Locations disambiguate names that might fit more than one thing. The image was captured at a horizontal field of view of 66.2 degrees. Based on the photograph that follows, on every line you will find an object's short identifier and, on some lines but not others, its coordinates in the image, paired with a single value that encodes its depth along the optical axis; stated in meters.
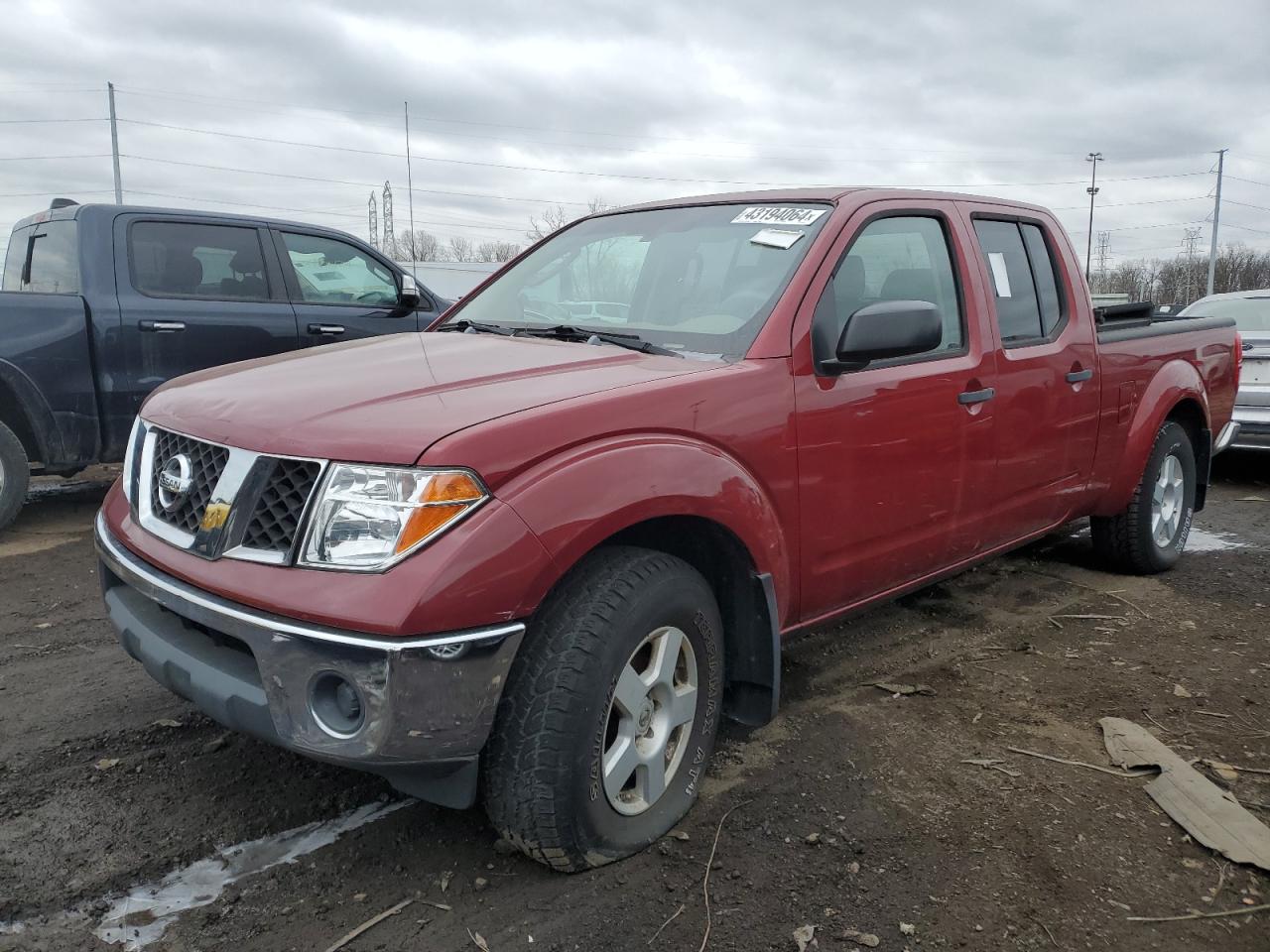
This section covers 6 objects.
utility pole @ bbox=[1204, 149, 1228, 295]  52.00
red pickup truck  2.03
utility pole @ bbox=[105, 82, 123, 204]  36.62
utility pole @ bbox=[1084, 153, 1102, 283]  62.47
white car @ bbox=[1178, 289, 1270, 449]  7.48
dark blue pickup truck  5.38
